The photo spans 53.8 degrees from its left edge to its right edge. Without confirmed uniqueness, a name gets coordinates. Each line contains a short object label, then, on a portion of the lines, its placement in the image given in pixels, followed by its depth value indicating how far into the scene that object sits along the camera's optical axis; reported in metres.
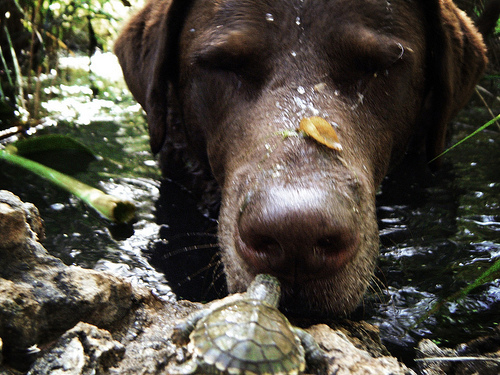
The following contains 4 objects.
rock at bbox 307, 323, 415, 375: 0.14
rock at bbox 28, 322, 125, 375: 0.13
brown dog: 0.18
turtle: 0.13
